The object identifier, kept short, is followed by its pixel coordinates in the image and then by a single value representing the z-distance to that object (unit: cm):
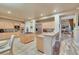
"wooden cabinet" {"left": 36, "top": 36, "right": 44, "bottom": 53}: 96
